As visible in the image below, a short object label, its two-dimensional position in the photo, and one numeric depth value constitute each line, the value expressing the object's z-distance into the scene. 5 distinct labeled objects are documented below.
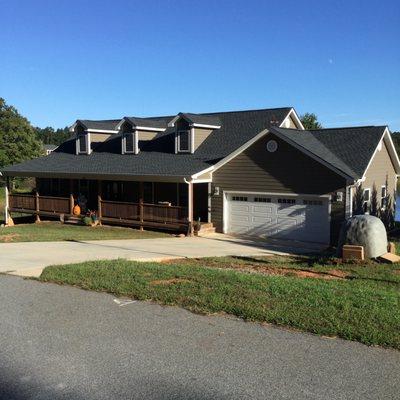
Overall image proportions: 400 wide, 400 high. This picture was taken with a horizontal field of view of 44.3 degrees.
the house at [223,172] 18.25
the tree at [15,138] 55.56
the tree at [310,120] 46.41
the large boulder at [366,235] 12.52
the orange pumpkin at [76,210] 24.47
